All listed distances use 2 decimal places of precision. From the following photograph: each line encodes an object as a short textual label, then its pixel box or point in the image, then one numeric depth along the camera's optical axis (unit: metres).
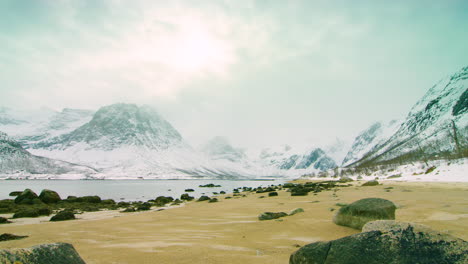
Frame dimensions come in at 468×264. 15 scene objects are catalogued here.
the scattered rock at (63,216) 13.93
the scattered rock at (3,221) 13.72
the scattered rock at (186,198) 32.11
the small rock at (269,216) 10.14
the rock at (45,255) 3.07
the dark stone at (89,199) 28.90
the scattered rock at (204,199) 27.92
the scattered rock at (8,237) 8.05
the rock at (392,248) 3.23
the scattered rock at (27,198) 26.85
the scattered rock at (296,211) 10.94
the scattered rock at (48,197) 28.56
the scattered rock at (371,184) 34.40
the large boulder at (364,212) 7.20
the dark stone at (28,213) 16.84
